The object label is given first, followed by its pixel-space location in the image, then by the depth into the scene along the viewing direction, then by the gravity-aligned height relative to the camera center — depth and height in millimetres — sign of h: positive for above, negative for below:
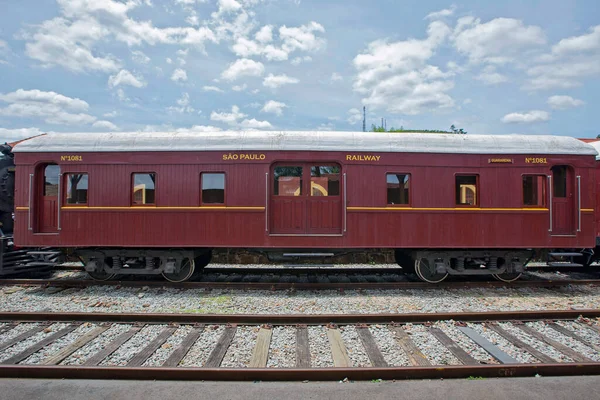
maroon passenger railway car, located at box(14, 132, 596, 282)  8273 +265
